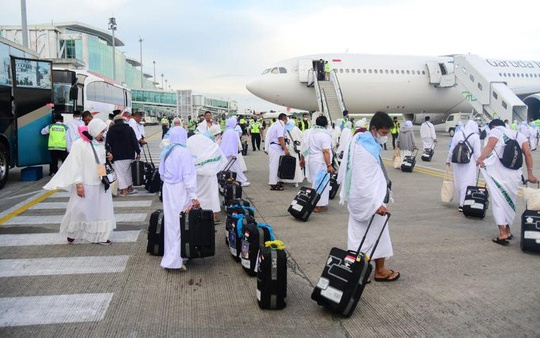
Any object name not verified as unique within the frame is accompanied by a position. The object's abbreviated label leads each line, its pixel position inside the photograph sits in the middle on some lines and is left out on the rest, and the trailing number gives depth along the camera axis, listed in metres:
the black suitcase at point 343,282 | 4.07
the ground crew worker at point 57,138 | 11.85
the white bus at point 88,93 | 18.25
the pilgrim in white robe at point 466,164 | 8.31
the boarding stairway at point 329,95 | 23.70
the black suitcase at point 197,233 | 5.13
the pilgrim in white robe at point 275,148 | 10.94
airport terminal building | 48.09
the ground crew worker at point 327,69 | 25.57
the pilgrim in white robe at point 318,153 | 8.71
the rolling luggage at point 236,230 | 5.51
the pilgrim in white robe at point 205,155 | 6.87
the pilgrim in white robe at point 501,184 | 6.39
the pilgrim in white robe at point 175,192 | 5.21
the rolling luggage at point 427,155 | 17.09
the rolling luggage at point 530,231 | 5.94
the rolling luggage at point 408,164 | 14.15
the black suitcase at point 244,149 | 20.52
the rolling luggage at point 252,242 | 5.05
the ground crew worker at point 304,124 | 22.69
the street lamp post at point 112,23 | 50.81
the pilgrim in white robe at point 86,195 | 6.05
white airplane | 25.41
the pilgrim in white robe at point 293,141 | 11.42
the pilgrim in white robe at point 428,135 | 16.50
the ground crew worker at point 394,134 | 21.14
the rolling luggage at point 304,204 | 7.81
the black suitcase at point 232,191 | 8.26
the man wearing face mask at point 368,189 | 4.69
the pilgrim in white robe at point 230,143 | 10.17
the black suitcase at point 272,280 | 4.20
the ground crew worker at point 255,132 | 23.31
